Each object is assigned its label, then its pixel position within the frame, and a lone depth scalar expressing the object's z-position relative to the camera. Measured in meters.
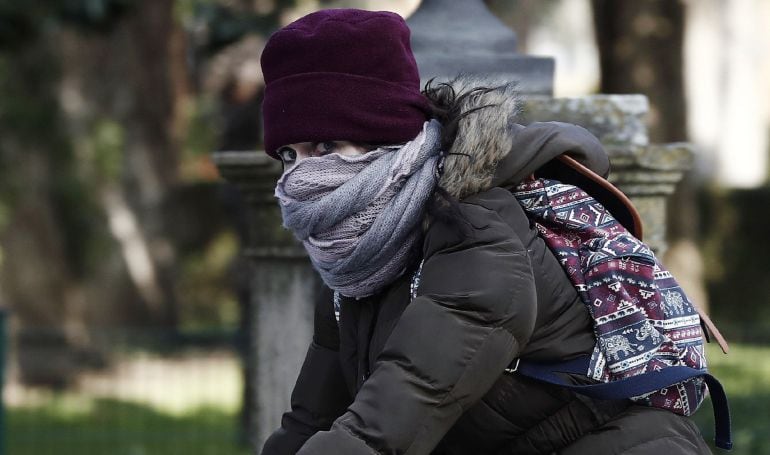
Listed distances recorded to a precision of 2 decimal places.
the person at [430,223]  4.31
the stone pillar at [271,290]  8.21
